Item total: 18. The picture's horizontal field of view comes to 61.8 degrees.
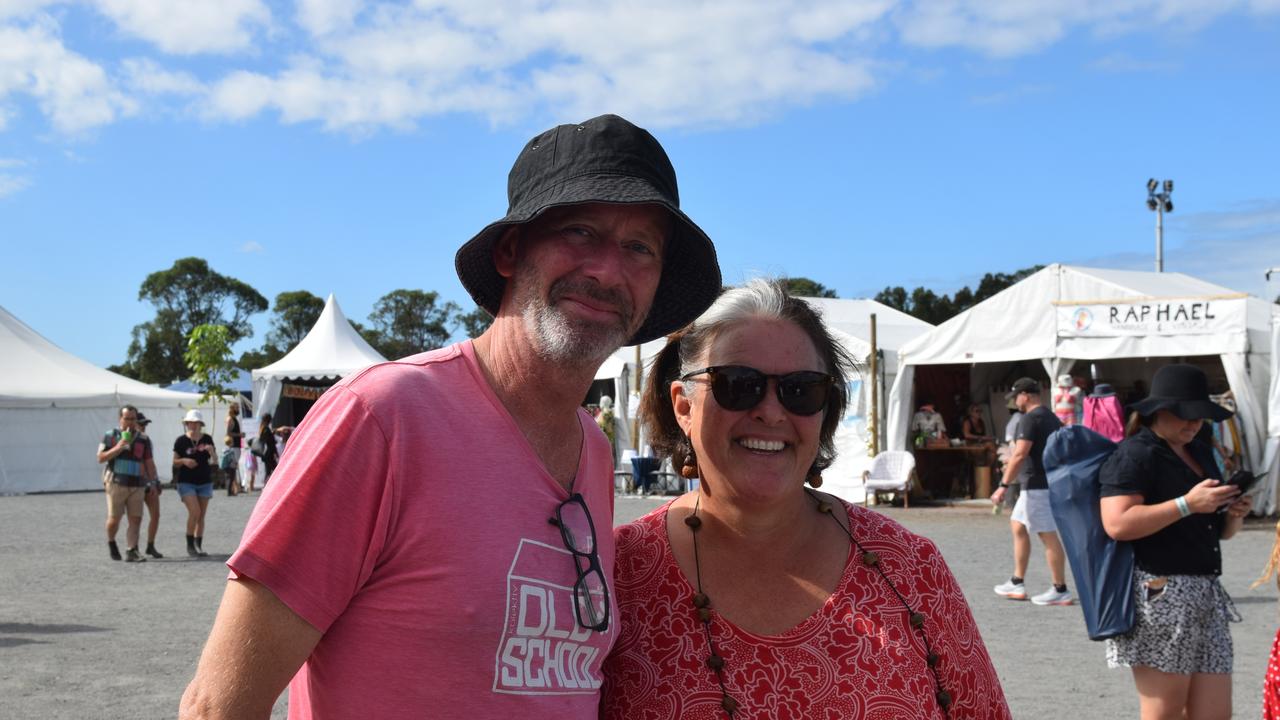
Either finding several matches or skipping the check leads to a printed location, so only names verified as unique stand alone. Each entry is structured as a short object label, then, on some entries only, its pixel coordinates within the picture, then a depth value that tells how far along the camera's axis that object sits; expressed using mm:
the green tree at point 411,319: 67188
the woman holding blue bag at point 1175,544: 4168
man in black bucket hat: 1598
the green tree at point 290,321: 66688
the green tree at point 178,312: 61688
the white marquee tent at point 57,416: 25734
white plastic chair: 17891
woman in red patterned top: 2164
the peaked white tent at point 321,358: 25812
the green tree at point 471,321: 67188
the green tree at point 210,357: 31203
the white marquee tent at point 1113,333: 14914
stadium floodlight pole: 34531
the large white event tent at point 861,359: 18984
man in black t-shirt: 8945
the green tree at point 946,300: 50375
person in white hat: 12578
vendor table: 19562
